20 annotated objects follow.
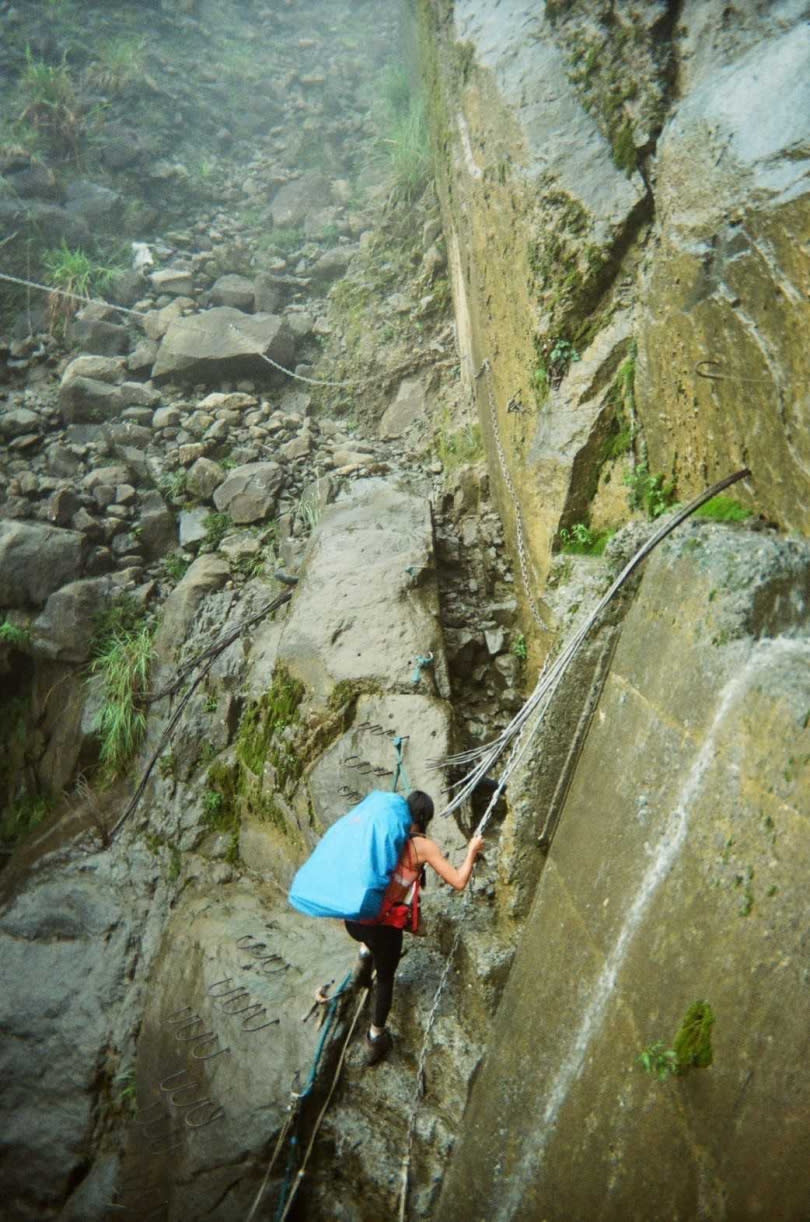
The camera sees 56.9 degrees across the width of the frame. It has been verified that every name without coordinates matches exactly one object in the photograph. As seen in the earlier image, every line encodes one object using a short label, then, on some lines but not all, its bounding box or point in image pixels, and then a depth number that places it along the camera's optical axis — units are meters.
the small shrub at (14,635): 6.02
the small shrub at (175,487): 6.54
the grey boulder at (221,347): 7.23
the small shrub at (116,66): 10.18
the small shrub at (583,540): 3.68
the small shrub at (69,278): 8.09
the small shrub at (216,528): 6.23
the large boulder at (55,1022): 3.92
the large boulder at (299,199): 9.42
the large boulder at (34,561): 6.04
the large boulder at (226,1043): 3.20
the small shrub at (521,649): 4.45
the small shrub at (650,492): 3.17
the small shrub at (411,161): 7.78
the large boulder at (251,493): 6.16
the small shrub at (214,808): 4.80
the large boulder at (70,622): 5.93
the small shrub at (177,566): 6.23
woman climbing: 2.95
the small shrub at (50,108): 9.45
